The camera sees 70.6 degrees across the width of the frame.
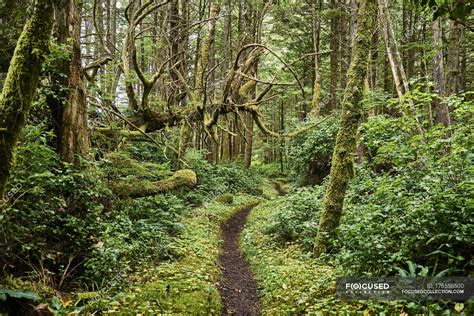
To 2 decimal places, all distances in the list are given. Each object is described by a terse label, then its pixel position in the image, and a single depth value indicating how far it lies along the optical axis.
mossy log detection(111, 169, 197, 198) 8.52
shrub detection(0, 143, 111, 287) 5.09
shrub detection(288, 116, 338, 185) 15.76
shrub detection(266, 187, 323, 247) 8.99
